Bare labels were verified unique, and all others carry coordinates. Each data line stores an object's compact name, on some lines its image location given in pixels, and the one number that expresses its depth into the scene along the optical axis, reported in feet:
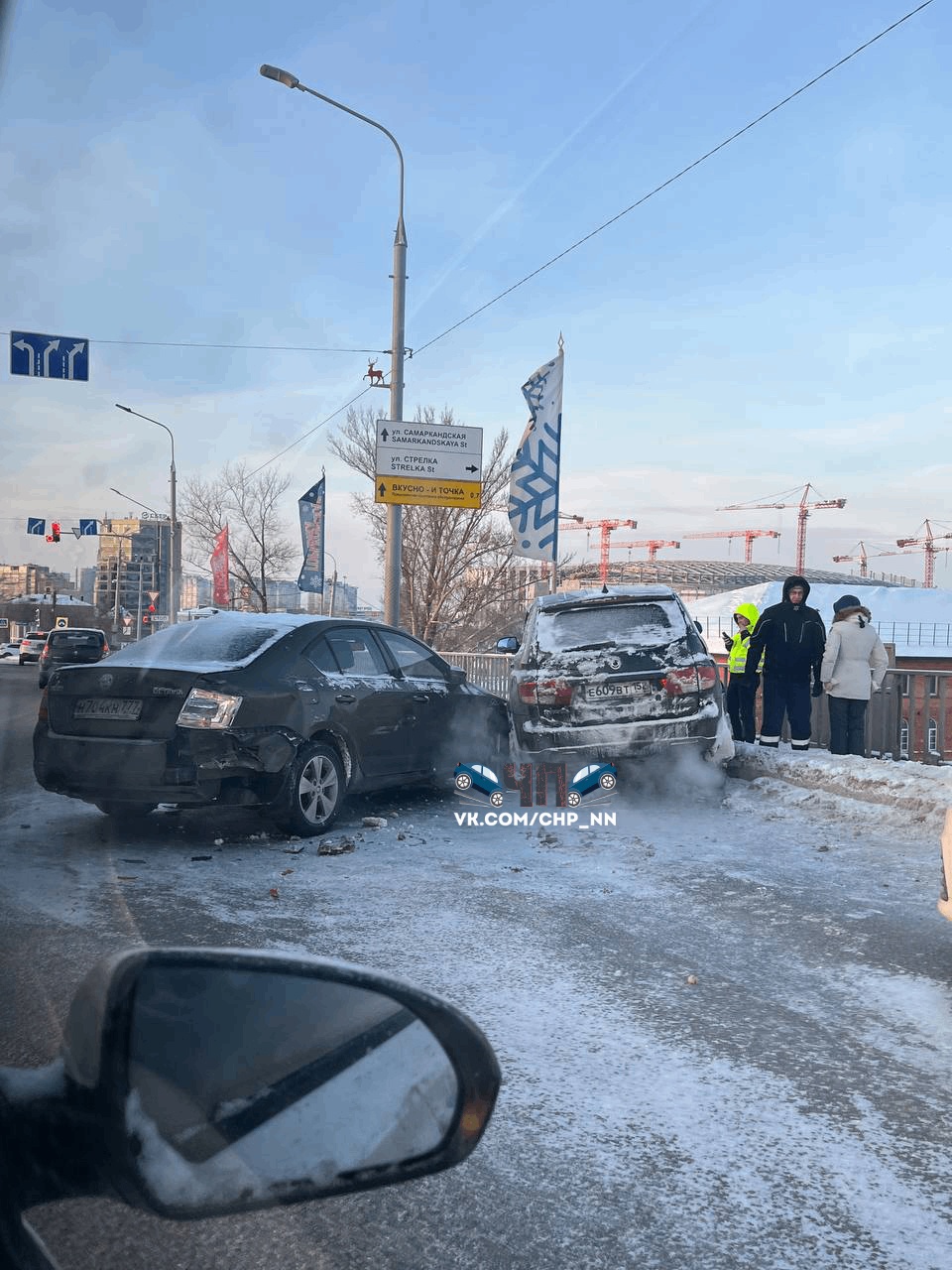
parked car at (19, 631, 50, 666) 145.61
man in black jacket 34.91
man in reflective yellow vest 38.42
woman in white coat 33.60
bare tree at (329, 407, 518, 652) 88.17
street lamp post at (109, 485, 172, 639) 133.08
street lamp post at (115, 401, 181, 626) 116.26
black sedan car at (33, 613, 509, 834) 21.21
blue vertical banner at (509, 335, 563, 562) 52.49
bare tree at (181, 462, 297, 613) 136.15
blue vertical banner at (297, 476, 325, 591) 88.17
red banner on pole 115.03
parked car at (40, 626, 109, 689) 93.25
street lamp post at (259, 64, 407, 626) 53.21
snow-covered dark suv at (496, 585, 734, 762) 29.25
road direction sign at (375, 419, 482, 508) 54.34
